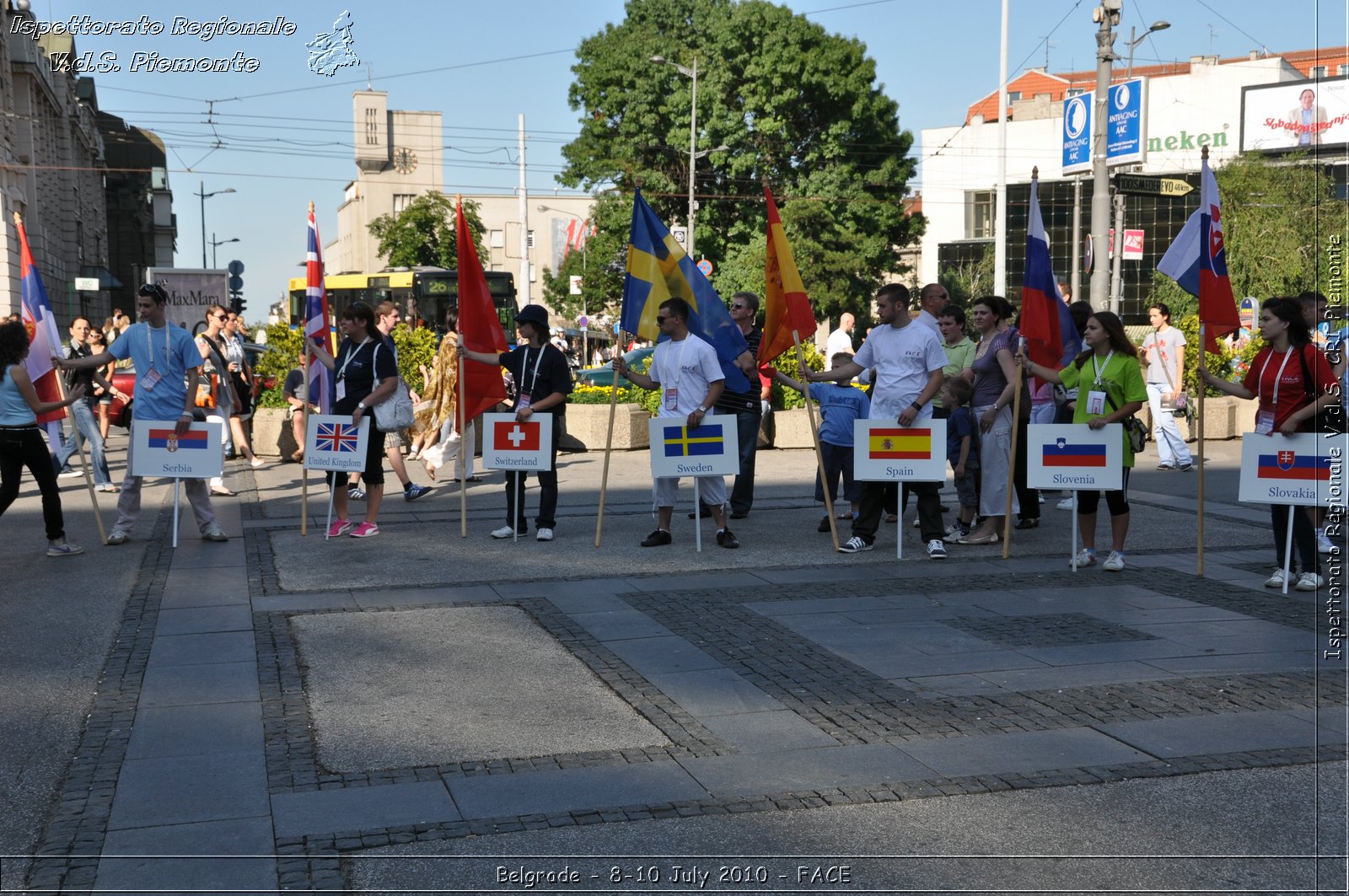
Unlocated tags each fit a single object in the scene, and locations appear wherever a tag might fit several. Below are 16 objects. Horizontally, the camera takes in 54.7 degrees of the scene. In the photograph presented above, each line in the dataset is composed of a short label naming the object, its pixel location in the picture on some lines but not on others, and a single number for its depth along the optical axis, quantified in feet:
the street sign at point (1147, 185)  64.59
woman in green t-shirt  28.84
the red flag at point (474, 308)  35.37
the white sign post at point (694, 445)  32.14
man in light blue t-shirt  32.19
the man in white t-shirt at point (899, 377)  30.83
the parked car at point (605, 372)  80.64
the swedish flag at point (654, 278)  33.73
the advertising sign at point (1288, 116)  192.54
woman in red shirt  25.90
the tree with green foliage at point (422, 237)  220.84
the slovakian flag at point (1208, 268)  28.66
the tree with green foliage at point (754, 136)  144.56
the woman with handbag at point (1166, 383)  48.91
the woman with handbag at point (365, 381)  34.22
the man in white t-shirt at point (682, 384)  32.09
